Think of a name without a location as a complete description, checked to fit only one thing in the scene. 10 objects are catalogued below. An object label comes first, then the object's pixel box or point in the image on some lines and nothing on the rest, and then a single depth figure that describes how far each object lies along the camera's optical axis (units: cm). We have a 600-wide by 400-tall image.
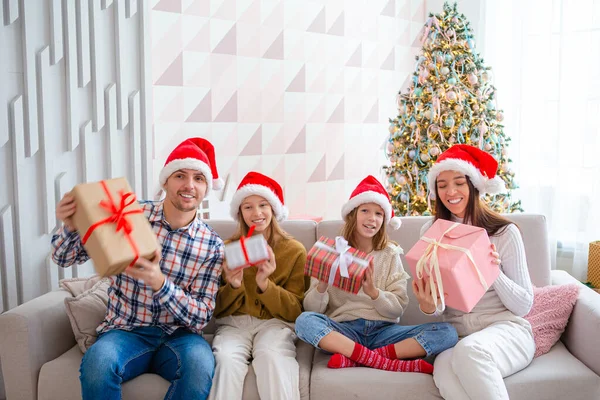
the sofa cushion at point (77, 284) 262
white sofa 221
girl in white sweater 233
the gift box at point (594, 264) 415
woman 212
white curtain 425
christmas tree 364
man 212
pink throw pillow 243
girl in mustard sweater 222
